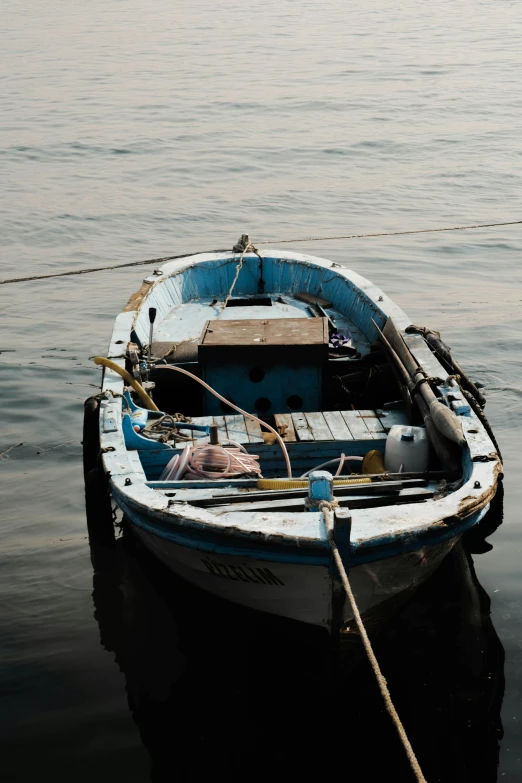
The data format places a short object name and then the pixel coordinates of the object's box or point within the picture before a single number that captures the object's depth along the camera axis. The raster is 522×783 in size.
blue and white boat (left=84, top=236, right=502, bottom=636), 4.69
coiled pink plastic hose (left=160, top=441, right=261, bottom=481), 5.73
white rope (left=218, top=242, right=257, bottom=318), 9.88
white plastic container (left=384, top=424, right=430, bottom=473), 5.93
